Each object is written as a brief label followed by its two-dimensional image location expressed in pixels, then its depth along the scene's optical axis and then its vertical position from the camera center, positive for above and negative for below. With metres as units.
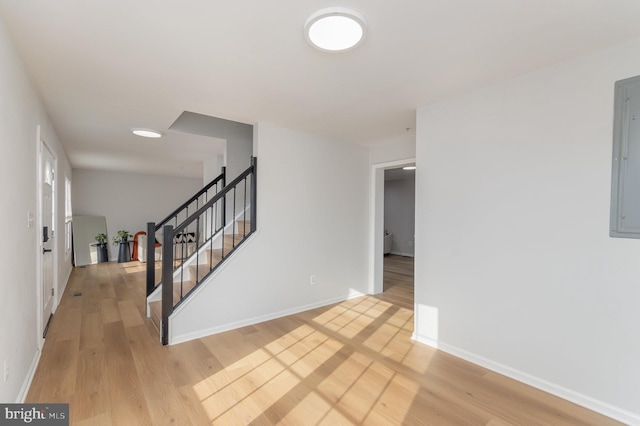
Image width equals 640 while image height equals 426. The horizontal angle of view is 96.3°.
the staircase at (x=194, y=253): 2.80 -0.54
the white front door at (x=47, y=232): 2.96 -0.27
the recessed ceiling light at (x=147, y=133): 3.80 +1.01
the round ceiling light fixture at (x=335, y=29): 1.54 +1.05
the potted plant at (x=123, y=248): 7.47 -1.06
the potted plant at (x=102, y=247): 7.36 -1.04
